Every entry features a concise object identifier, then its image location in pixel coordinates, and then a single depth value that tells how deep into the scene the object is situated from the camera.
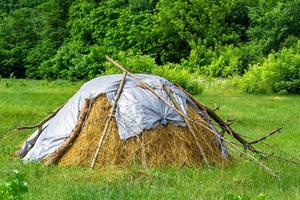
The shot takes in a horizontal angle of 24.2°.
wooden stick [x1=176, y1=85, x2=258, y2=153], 11.95
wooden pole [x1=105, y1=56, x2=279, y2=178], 11.26
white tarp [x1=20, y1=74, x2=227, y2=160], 11.14
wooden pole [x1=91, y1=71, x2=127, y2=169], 10.39
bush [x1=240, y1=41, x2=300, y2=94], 28.50
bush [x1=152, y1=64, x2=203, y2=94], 27.17
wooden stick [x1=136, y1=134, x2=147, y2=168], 10.60
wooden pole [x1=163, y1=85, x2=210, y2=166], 11.11
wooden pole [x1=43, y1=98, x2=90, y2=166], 10.95
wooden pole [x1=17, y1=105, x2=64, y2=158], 11.91
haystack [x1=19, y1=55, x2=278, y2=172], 10.88
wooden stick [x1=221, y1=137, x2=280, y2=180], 9.49
